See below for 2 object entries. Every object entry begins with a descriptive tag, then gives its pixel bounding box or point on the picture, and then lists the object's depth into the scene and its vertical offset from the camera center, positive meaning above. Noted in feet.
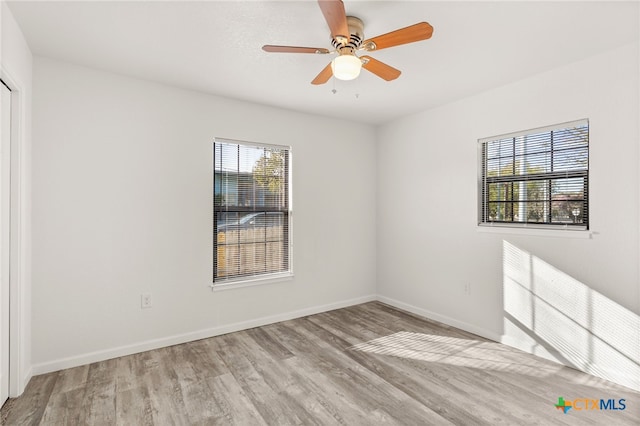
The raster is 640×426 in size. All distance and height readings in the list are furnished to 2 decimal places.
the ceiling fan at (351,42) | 5.82 +3.41
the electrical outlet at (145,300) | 10.21 -2.76
